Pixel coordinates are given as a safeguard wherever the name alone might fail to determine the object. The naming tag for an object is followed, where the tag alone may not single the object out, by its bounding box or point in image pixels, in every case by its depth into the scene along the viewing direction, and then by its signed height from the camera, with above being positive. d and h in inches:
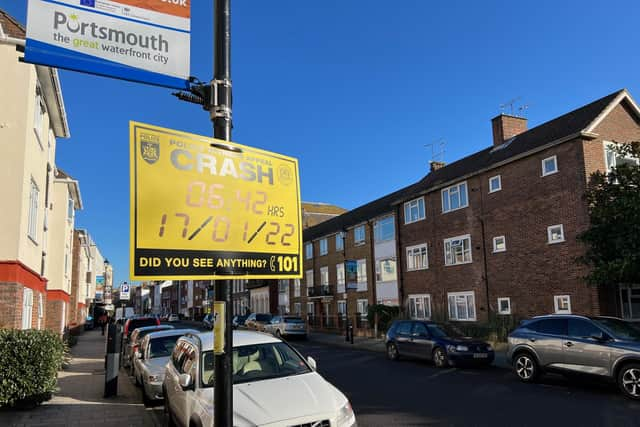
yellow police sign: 128.0 +22.6
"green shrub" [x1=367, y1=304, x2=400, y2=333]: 1152.2 -70.3
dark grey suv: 386.6 -60.7
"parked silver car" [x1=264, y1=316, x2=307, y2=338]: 1219.2 -99.9
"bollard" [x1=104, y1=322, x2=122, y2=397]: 418.0 -64.4
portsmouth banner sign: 137.8 +75.4
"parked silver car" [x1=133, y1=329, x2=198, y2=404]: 377.1 -58.9
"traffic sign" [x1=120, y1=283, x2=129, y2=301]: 847.1 -0.8
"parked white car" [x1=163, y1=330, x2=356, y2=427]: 199.6 -47.0
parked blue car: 591.8 -80.1
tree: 577.0 +65.2
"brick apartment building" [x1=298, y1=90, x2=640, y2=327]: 731.7 +100.6
